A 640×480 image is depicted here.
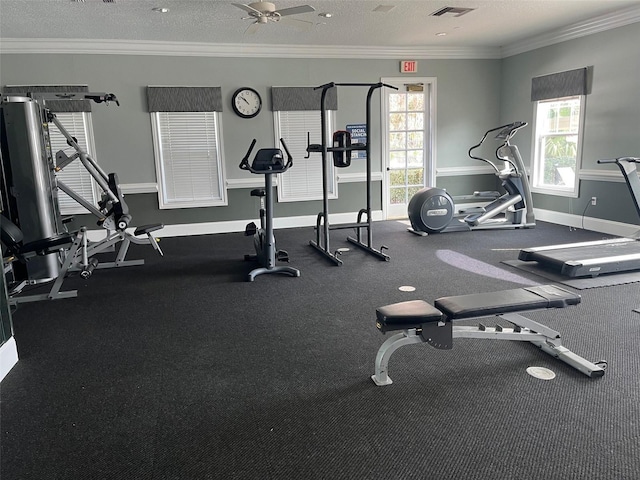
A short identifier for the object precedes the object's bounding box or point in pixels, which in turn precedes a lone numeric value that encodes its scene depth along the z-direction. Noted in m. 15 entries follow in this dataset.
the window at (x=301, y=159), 7.35
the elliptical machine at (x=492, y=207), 6.45
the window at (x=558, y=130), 6.59
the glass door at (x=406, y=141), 7.82
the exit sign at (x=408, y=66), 7.68
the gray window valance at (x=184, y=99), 6.73
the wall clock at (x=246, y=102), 7.08
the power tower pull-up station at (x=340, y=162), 5.17
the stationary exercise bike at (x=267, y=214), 4.66
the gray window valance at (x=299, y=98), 7.18
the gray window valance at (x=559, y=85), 6.43
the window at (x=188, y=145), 6.82
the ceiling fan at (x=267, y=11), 4.52
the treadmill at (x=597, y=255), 4.34
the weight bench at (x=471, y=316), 2.50
